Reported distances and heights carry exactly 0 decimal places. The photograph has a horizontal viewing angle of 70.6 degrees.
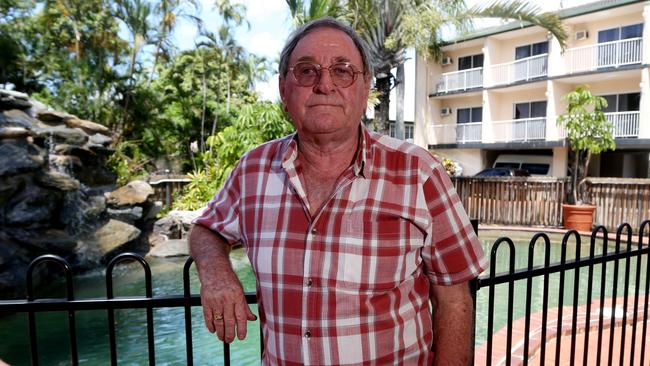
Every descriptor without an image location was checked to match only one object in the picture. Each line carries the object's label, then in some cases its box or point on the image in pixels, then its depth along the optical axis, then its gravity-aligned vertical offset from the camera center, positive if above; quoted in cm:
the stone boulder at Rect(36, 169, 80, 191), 826 -29
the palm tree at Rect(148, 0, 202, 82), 2184 +695
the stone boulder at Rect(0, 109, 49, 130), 844 +90
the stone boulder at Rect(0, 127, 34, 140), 769 +56
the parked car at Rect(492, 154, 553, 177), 2182 -16
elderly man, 142 -26
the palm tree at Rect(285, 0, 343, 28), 1123 +386
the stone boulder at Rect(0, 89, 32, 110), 933 +136
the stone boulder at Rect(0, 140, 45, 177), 737 +10
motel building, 1769 +329
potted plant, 1249 +49
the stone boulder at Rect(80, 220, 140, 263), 883 -155
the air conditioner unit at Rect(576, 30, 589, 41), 1912 +519
